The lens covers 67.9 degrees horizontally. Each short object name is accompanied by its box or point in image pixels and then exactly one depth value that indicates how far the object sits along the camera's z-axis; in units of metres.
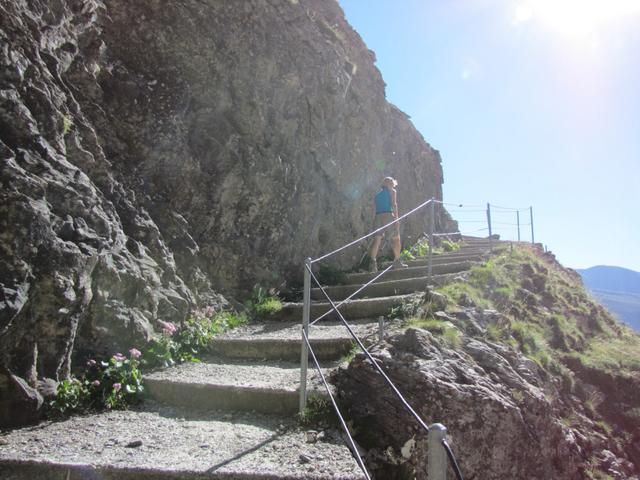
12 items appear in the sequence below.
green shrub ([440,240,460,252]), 12.33
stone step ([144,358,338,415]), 3.90
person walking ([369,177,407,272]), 8.19
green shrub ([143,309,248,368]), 4.65
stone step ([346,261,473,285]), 7.80
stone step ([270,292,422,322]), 5.93
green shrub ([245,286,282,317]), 6.62
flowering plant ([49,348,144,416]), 3.75
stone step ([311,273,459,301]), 6.67
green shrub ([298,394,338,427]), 3.58
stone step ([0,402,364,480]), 2.85
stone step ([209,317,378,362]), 4.82
